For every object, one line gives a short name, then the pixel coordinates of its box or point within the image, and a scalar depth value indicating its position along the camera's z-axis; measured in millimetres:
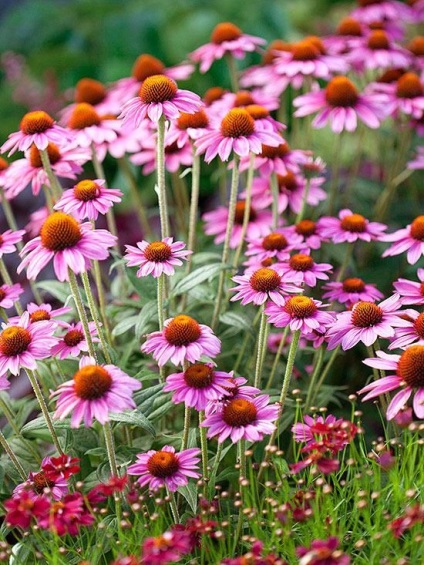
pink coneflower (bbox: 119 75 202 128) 1364
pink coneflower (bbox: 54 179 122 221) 1338
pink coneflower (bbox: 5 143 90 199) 1487
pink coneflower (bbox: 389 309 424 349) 1306
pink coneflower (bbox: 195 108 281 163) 1406
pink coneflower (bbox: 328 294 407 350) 1320
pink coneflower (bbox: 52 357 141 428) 1202
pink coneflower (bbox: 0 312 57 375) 1262
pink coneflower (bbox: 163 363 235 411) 1253
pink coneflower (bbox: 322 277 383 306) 1435
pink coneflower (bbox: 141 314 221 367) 1267
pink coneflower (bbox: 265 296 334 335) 1305
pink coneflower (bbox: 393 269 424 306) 1366
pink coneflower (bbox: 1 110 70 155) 1424
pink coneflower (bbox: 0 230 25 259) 1382
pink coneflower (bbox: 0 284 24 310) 1381
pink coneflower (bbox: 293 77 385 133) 1609
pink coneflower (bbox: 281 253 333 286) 1399
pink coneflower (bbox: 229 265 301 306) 1332
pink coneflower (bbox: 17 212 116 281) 1236
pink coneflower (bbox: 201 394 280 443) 1252
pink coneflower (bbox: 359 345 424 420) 1252
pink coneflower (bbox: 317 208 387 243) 1496
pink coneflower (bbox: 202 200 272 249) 1599
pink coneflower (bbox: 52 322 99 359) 1341
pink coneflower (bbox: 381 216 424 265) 1453
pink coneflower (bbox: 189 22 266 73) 1714
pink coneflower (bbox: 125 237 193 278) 1320
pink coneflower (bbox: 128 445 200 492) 1257
